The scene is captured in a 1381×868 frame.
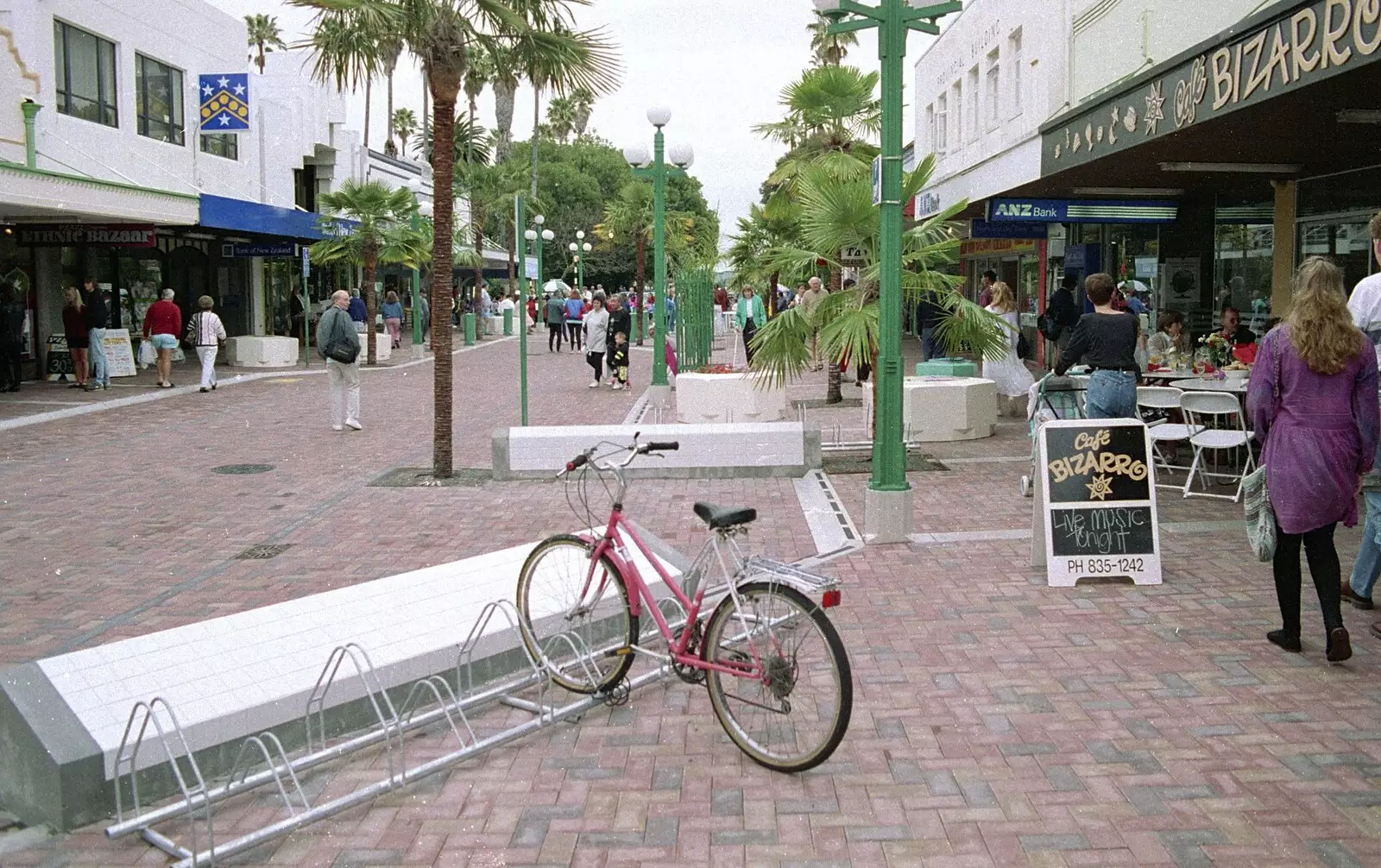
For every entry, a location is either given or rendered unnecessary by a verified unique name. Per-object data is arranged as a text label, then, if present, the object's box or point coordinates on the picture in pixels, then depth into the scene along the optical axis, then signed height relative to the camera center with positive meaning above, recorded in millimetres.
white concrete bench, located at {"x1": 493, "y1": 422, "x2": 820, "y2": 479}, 11594 -1228
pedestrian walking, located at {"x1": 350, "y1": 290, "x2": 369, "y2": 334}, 30000 +94
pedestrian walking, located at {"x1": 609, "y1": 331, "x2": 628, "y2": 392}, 21875 -690
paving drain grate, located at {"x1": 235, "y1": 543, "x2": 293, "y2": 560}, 8584 -1611
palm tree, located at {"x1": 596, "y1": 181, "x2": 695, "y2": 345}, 45500 +3548
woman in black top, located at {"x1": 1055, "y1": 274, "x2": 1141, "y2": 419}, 8797 -238
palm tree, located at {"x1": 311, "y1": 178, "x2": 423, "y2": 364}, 28406 +1960
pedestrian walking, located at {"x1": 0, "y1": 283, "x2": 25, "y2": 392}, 19906 -372
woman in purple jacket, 5680 -480
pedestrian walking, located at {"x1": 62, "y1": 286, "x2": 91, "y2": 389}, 20156 -336
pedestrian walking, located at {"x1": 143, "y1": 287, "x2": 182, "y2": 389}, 20969 -217
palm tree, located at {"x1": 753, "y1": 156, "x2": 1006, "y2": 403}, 11273 +293
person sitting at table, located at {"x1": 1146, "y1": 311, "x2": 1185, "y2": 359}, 13195 -196
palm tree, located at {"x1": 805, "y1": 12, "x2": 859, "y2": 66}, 43456 +9916
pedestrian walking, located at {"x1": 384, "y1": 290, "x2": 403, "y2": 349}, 34088 +62
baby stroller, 9867 -655
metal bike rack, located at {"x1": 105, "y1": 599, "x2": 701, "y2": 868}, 4113 -1600
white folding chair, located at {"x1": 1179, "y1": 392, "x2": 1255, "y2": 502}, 9633 -875
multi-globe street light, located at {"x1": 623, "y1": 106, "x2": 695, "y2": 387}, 19031 +2046
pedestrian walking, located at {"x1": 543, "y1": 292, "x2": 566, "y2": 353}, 35719 -43
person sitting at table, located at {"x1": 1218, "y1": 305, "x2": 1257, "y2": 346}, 13219 -125
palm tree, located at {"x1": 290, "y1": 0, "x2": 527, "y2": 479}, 11055 +2322
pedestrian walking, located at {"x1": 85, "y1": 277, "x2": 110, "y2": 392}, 20344 -212
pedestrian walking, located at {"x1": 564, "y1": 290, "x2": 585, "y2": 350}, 35688 -17
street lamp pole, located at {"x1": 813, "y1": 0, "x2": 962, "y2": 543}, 8586 +268
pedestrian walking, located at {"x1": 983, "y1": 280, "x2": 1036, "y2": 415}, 14996 -643
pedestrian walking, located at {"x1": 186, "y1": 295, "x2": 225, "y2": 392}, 20938 -358
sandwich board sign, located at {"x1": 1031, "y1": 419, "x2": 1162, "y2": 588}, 7320 -1066
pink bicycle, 4492 -1200
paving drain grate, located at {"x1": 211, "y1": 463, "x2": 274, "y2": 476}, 12352 -1505
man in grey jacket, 15031 -482
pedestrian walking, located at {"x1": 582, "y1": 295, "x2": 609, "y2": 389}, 21828 -323
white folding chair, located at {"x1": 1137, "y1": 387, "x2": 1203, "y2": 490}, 10305 -746
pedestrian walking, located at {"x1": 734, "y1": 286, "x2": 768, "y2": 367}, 25875 +68
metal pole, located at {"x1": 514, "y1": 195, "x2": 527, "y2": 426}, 13287 +288
